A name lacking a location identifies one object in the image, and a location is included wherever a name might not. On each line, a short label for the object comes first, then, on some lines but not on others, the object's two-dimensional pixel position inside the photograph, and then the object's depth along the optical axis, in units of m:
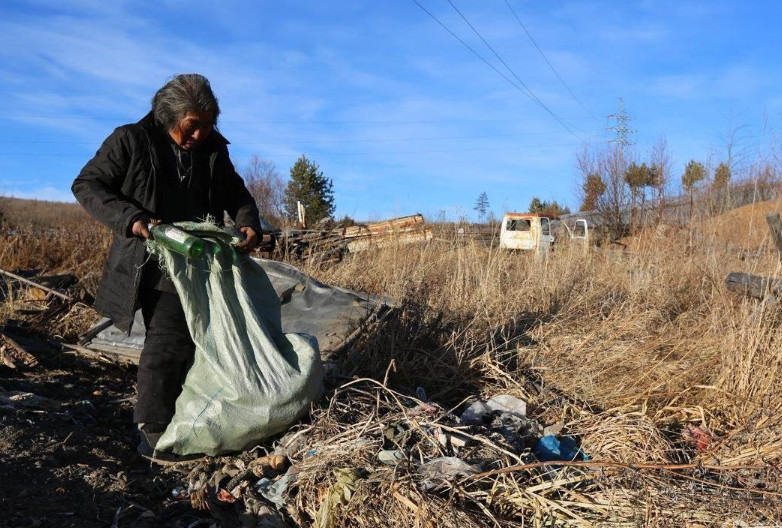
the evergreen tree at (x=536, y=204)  28.65
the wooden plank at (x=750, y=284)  3.99
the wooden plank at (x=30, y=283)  4.73
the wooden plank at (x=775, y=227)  4.86
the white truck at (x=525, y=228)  13.77
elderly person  2.51
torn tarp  3.68
